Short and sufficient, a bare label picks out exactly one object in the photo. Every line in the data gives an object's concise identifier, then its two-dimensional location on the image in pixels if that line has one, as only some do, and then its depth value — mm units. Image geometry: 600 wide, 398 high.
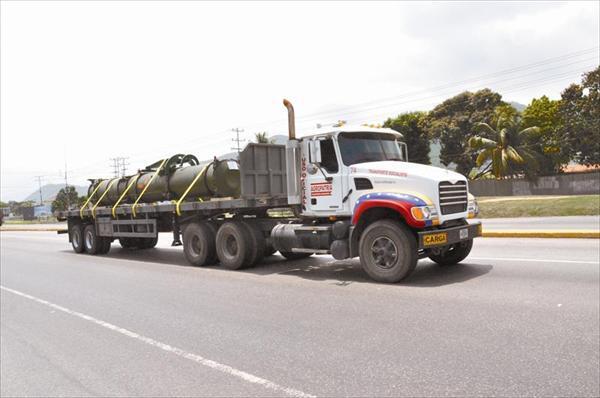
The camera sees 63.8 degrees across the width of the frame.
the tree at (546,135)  45012
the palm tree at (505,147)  42938
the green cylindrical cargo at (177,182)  10711
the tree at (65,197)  92562
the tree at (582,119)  40656
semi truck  7754
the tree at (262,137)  54800
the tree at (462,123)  49219
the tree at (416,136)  53312
